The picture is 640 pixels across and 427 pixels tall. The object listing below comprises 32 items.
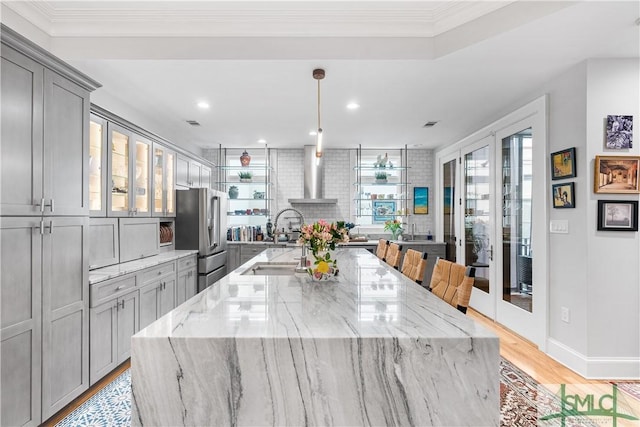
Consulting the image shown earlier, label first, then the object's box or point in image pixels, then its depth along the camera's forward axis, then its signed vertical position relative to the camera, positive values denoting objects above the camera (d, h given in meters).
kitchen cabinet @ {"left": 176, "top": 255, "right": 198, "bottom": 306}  4.04 -0.80
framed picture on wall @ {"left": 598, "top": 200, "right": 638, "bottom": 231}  2.70 +0.01
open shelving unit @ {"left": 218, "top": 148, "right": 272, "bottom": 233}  6.35 +0.58
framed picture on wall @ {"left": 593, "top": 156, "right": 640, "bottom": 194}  2.70 +0.35
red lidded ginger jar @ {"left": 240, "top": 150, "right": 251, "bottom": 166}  6.15 +1.06
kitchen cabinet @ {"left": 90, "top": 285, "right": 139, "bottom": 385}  2.52 -0.95
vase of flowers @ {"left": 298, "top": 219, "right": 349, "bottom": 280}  2.07 -0.16
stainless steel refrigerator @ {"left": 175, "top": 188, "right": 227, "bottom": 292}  4.57 -0.14
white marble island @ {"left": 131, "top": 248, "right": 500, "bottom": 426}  1.16 -0.57
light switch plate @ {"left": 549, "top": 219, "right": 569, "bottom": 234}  2.96 -0.09
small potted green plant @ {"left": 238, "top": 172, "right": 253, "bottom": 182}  6.23 +0.75
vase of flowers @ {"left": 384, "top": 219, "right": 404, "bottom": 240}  6.16 -0.22
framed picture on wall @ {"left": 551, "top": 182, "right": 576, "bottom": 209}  2.88 +0.19
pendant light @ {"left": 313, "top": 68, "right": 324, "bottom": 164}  2.91 +1.25
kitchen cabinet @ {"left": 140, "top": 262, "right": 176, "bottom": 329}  3.22 -0.80
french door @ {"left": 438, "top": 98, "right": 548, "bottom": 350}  3.32 -0.06
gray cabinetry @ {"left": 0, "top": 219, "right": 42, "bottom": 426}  1.78 -0.59
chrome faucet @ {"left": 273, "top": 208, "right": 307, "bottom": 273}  2.43 -0.35
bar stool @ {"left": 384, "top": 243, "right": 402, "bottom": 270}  3.06 -0.37
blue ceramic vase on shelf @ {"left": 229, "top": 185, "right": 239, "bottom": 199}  6.29 +0.45
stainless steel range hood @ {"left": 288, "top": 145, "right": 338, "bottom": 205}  6.09 +0.67
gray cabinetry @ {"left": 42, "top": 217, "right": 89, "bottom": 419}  2.05 -0.63
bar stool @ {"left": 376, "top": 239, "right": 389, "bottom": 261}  3.71 -0.38
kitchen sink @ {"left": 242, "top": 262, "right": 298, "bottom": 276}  2.89 -0.46
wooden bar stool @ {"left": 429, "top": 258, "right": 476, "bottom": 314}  1.63 -0.36
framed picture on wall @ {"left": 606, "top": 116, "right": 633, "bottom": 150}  2.71 +0.69
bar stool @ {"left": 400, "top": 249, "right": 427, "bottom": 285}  2.31 -0.37
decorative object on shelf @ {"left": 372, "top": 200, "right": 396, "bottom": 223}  6.50 +0.14
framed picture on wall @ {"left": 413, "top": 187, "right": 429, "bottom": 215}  6.49 +0.34
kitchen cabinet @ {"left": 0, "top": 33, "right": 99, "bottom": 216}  1.82 +0.50
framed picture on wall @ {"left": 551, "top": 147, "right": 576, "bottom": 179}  2.86 +0.47
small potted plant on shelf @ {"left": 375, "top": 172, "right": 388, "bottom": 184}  6.36 +0.75
